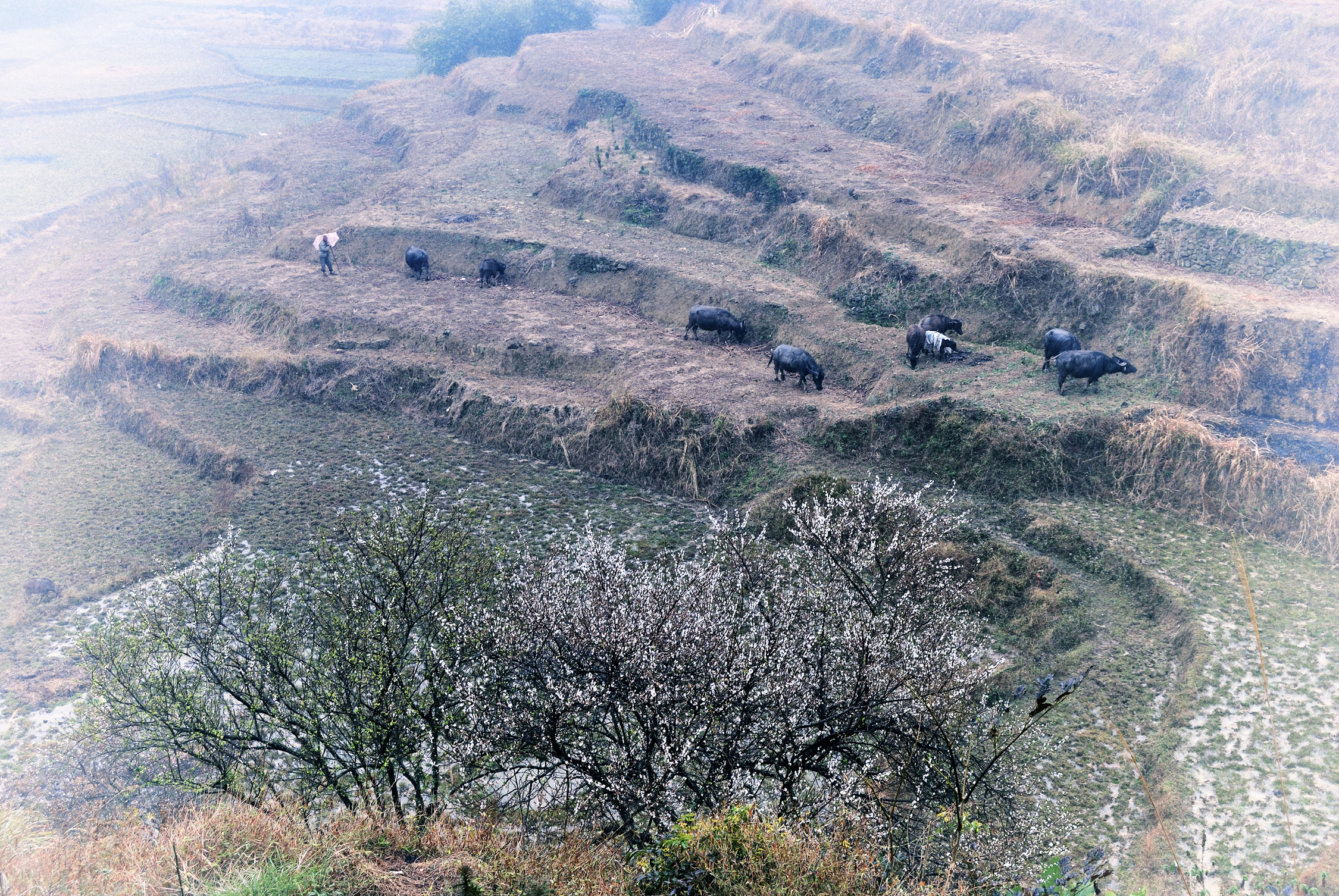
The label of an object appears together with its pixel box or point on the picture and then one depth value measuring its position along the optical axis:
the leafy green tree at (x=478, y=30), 80.75
